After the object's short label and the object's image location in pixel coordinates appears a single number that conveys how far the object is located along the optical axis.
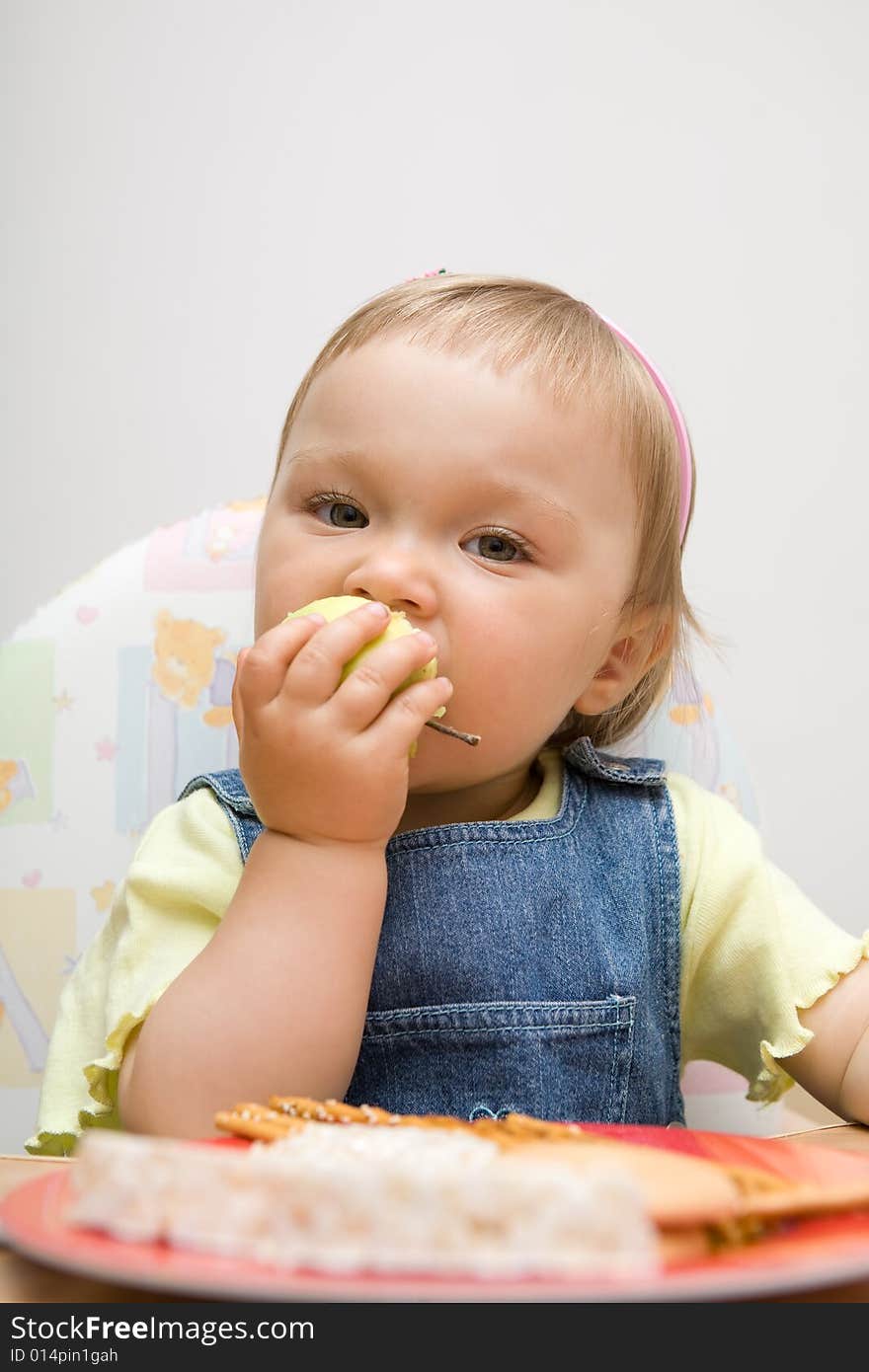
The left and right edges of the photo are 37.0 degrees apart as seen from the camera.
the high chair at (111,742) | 1.04
